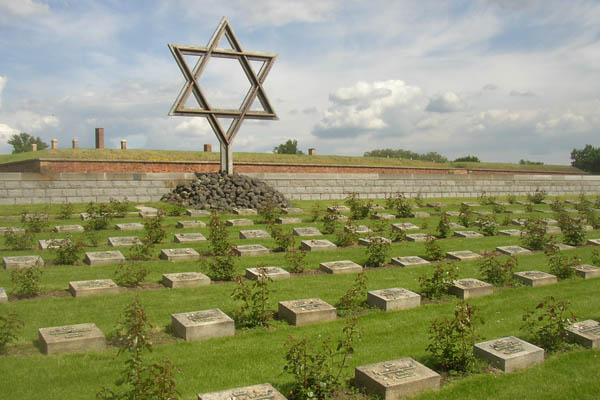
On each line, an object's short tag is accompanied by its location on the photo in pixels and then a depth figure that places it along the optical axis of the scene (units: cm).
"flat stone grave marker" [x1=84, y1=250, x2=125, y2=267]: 818
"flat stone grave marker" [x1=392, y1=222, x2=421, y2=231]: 1272
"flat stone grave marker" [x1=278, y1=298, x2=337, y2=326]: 578
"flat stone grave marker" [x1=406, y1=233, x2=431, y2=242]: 1162
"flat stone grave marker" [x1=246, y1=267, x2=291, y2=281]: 763
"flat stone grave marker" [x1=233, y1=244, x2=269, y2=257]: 939
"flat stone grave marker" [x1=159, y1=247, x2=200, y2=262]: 877
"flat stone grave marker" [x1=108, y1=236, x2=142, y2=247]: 959
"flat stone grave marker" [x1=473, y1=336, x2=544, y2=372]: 468
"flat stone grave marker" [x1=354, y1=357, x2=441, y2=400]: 398
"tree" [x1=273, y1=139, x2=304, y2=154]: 4591
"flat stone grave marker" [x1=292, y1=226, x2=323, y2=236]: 1154
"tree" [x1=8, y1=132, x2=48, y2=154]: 5587
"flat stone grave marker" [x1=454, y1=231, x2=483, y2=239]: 1231
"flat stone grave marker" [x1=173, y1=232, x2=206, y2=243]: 1027
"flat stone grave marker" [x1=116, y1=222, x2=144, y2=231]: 1123
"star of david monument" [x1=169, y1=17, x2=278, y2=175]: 1501
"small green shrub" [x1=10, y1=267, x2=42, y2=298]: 639
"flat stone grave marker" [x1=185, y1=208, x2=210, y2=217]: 1364
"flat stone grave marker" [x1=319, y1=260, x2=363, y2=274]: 830
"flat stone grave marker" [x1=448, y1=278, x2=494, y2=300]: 718
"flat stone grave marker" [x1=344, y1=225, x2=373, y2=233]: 1095
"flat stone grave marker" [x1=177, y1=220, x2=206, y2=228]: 1184
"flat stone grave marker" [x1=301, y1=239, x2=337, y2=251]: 1011
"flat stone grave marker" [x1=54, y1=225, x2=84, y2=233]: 1073
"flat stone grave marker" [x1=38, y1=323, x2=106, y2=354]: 464
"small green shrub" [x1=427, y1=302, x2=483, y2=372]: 464
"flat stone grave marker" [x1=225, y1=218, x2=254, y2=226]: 1240
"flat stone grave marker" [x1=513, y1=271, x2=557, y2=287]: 798
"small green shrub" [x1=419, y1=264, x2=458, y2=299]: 711
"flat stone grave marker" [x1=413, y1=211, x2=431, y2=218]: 1527
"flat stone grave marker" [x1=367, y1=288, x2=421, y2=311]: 649
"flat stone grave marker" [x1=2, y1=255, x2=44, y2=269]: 759
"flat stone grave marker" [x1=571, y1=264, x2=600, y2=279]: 873
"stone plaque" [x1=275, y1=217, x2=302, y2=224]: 1298
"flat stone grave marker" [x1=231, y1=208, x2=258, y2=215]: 1416
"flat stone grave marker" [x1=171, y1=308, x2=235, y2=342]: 517
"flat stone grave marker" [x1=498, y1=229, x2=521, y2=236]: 1297
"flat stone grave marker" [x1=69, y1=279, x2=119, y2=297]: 645
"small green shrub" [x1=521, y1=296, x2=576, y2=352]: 520
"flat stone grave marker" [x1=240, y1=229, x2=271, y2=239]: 1095
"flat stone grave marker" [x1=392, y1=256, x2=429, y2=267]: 909
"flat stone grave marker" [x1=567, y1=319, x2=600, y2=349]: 531
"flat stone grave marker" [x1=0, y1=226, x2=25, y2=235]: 1027
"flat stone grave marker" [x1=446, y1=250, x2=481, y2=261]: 975
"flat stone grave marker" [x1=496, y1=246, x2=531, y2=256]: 1052
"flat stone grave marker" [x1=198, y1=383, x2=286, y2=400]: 361
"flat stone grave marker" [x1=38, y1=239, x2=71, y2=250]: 838
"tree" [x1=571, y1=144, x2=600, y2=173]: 4434
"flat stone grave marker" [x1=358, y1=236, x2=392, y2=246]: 1065
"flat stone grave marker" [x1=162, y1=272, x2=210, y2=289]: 707
